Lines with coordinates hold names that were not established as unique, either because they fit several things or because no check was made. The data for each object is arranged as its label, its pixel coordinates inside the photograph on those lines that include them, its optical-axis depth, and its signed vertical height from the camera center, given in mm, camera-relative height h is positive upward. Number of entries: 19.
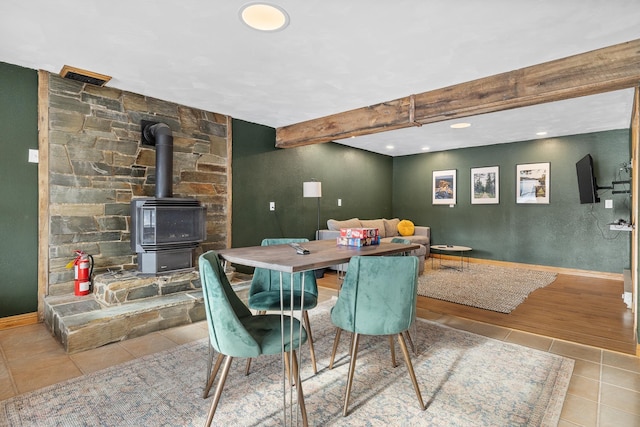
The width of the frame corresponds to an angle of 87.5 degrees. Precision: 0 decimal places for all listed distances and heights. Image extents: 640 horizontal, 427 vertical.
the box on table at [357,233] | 2496 -160
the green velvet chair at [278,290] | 2307 -587
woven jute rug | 4008 -1038
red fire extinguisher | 3237 -607
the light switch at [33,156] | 3107 +508
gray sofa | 5827 -349
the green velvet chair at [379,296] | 1825 -467
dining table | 1670 -258
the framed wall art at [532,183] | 6066 +558
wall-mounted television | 4676 +456
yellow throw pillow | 7008 -333
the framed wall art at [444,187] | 7215 +552
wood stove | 3361 -121
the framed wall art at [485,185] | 6609 +548
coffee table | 5828 -641
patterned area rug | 1779 -1097
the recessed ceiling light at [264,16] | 2100 +1285
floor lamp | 5309 +363
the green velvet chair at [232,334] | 1561 -617
